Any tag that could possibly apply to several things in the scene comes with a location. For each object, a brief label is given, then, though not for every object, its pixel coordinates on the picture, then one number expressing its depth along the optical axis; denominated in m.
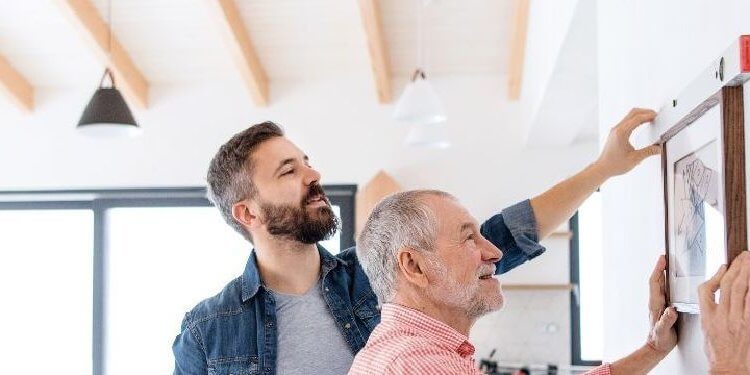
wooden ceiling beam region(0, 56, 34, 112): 7.62
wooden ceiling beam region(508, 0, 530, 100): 6.67
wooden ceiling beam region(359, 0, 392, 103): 6.63
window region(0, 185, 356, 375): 8.12
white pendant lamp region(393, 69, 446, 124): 5.71
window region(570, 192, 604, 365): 8.09
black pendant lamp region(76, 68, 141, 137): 5.25
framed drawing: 1.32
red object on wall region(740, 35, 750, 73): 1.22
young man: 2.24
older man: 1.74
